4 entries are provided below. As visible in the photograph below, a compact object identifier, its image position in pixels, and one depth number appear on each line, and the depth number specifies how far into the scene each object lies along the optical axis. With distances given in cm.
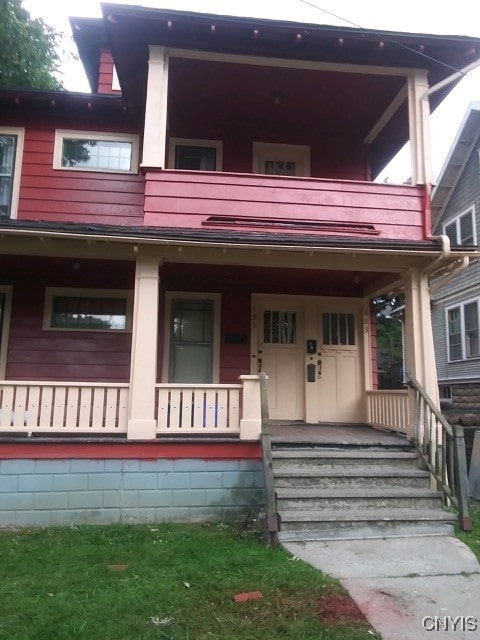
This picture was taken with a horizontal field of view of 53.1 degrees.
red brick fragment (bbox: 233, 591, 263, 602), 343
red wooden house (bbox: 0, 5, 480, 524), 569
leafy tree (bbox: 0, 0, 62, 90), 1057
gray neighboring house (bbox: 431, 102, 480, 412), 1375
